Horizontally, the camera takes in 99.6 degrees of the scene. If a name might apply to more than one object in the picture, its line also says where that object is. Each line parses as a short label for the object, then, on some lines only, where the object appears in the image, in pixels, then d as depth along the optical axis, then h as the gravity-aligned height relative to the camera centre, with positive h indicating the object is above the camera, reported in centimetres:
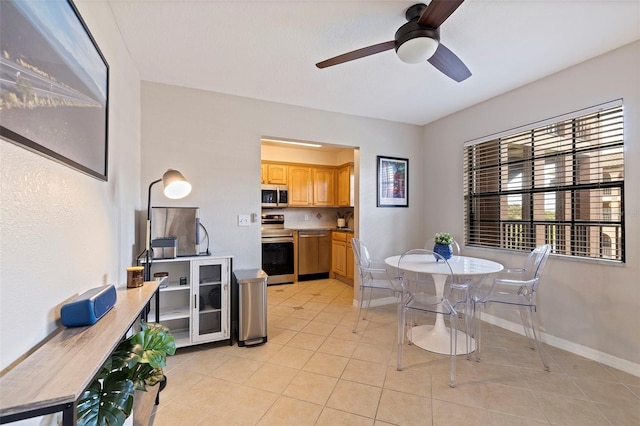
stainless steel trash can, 255 -93
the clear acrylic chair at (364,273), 289 -68
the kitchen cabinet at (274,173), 496 +72
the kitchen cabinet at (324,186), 535 +52
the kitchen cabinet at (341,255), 462 -77
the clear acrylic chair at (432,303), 215 -79
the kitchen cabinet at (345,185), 505 +51
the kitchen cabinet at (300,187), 516 +50
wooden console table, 60 -42
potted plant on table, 268 -34
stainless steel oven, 469 -75
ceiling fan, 155 +107
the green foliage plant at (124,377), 96 -67
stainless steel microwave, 492 +30
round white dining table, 230 -50
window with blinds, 223 +25
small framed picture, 378 +43
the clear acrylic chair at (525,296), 225 -74
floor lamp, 193 +19
